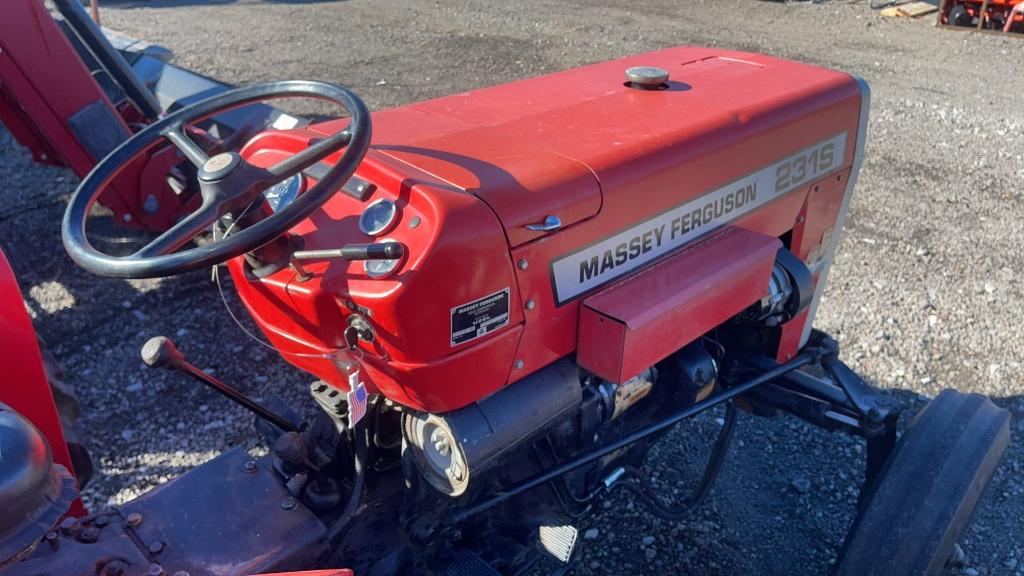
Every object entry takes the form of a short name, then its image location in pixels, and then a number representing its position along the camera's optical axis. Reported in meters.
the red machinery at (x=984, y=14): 8.84
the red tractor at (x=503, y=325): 1.49
